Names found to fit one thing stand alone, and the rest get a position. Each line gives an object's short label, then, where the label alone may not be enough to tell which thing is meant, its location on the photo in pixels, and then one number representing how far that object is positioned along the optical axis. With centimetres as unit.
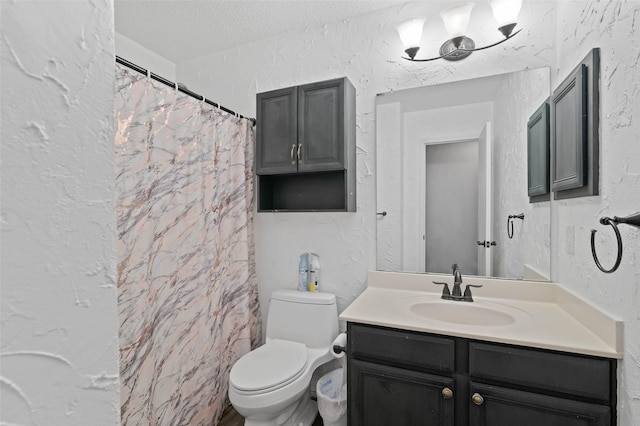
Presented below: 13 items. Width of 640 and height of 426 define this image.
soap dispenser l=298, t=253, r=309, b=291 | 206
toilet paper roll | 158
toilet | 147
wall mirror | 165
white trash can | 163
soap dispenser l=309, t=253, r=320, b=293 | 204
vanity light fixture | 158
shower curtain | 138
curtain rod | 133
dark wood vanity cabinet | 108
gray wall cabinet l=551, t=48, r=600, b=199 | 116
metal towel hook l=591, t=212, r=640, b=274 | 82
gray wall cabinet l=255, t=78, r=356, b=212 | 181
